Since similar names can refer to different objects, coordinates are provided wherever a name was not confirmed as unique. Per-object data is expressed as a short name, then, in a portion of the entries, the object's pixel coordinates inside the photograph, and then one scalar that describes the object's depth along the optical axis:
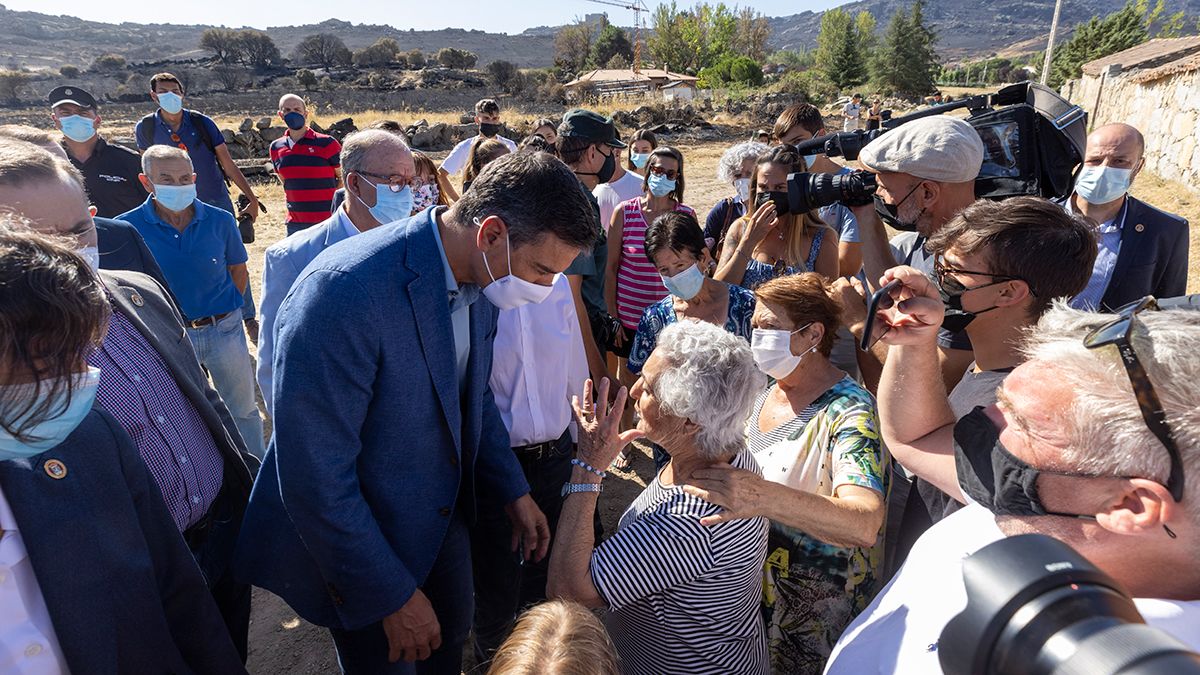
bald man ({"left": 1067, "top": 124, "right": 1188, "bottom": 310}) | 3.10
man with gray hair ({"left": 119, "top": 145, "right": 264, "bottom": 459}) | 3.62
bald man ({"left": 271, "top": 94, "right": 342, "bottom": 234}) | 5.63
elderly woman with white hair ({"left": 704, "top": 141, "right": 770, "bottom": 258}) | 4.43
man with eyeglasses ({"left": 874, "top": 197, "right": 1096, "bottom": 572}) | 1.83
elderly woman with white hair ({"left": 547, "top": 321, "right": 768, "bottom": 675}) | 1.72
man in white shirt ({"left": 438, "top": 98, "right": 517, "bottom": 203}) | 6.13
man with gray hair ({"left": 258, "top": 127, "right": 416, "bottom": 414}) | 2.81
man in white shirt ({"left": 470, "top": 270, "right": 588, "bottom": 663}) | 2.55
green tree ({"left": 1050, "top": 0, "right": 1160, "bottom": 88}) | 32.59
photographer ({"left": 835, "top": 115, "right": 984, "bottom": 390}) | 2.49
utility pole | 22.44
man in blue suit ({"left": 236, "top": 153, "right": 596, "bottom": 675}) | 1.61
